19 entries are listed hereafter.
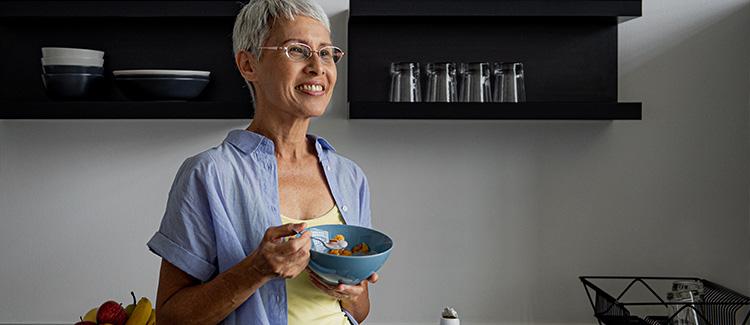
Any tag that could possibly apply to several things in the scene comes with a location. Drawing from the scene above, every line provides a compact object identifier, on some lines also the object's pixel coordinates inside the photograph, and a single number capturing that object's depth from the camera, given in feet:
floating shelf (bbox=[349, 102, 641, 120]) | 6.77
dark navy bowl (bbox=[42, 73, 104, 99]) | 6.91
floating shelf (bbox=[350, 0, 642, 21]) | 6.77
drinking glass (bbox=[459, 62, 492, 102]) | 7.02
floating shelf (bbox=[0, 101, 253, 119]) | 6.83
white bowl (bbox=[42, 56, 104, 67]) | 6.90
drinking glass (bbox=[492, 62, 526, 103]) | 7.02
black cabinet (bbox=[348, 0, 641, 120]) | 7.34
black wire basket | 6.52
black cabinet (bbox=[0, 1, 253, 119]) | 7.38
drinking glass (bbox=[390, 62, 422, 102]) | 7.09
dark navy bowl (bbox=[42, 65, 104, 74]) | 6.90
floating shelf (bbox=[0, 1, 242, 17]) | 6.91
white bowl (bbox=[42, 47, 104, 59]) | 6.91
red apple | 6.57
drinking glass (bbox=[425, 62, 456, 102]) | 7.04
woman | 4.22
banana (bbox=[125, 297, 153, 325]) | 6.59
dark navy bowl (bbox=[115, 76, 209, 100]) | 6.84
